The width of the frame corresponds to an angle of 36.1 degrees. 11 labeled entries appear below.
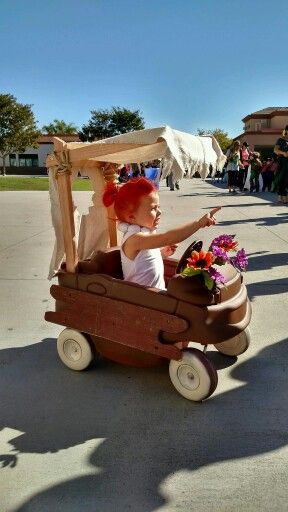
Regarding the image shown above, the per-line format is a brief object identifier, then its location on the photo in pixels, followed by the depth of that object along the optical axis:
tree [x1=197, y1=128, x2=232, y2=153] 81.25
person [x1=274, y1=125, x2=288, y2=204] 9.54
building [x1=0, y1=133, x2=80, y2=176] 65.62
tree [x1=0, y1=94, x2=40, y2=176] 51.66
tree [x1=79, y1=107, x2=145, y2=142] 76.62
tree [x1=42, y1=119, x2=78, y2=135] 96.31
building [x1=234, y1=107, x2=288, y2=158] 56.00
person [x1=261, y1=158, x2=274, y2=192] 19.29
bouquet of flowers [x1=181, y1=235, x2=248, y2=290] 2.47
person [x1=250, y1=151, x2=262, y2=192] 18.67
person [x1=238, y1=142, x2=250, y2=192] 17.31
